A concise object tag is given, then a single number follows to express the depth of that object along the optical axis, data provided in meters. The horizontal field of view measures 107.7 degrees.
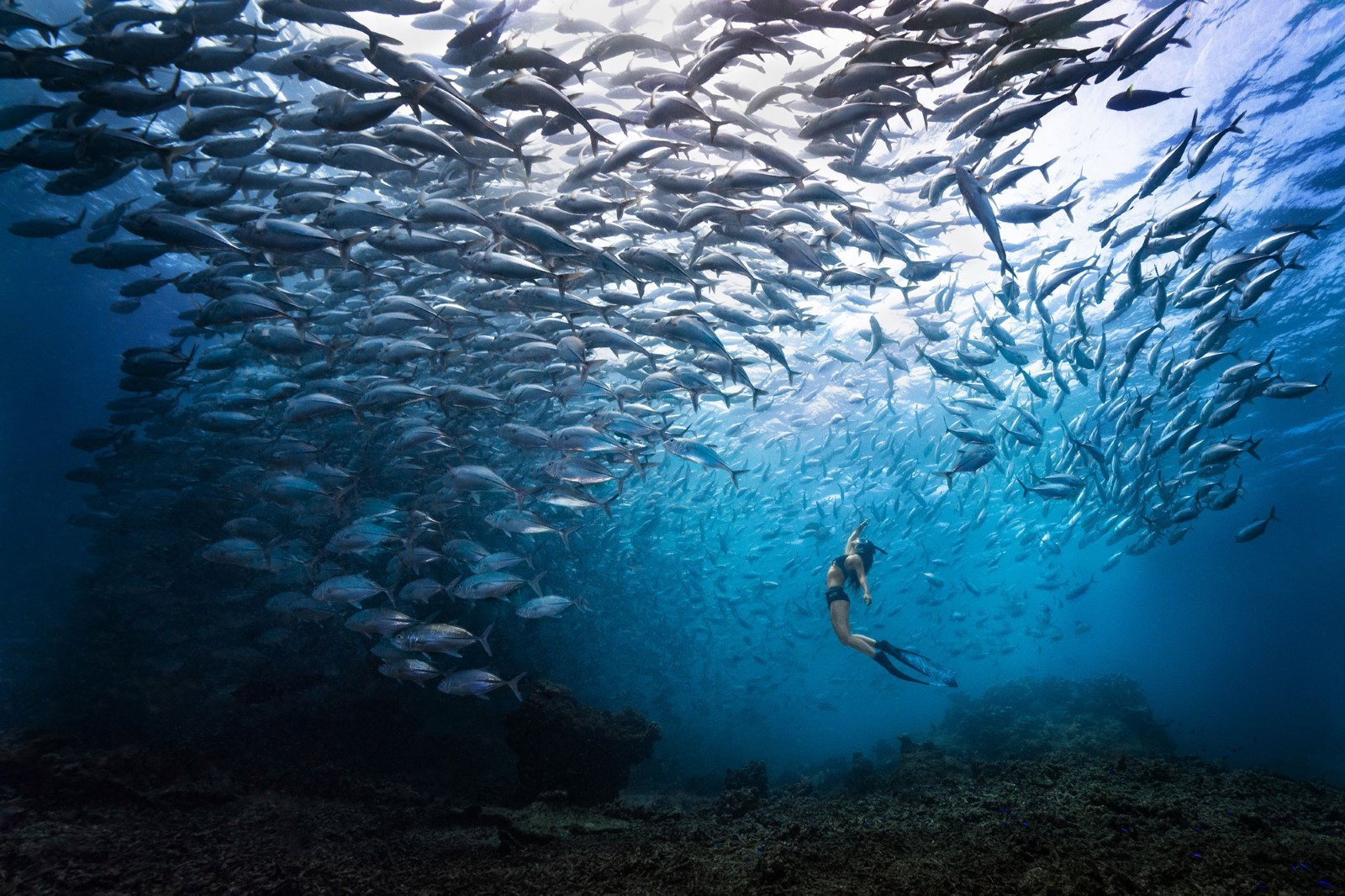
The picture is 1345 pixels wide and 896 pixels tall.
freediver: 5.99
